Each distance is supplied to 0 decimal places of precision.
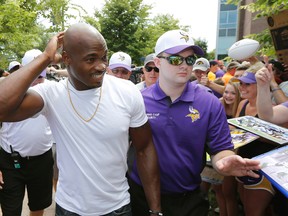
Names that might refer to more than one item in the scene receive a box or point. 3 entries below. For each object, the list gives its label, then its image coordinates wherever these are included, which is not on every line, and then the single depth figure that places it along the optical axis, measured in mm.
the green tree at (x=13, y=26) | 7746
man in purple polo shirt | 2143
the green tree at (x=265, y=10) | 3424
